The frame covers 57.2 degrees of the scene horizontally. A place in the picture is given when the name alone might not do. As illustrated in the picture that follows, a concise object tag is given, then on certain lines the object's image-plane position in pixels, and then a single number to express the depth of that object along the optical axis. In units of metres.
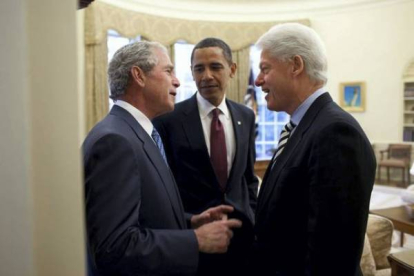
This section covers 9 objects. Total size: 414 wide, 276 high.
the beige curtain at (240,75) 8.51
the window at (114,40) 7.30
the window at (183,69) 8.42
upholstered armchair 2.59
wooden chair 7.48
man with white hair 1.29
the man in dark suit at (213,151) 2.24
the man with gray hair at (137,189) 1.25
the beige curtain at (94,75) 6.46
